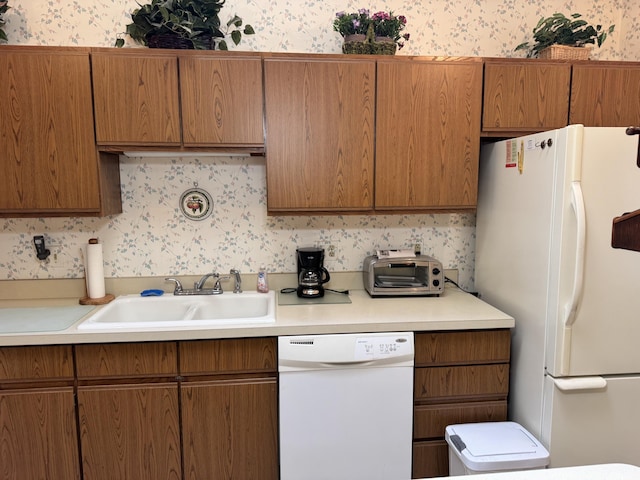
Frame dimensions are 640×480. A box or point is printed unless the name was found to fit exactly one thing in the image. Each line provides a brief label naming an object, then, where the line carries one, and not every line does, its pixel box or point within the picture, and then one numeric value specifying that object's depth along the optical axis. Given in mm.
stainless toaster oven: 2232
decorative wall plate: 2301
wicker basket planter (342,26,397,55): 2012
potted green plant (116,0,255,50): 1889
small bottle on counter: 2307
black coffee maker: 2215
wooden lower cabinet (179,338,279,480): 1797
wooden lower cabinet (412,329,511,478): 1876
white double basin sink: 2174
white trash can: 1601
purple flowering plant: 2020
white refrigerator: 1595
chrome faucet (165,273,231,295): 2271
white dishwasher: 1787
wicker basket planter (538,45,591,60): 2078
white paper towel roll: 2156
